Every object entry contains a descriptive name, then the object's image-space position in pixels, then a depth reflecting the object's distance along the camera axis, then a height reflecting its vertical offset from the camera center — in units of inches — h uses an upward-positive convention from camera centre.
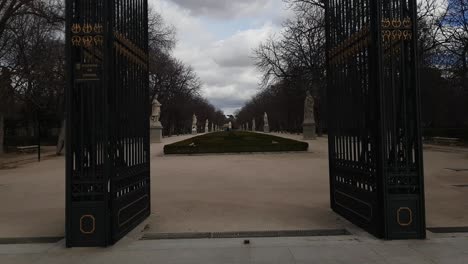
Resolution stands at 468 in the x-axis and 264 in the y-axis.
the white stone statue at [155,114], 1883.2 +89.2
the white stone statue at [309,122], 1947.1 +47.3
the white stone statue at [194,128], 3731.3 +58.5
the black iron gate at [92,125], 278.8 +6.9
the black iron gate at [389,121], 283.4 +6.8
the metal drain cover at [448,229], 307.6 -64.2
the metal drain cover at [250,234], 303.0 -64.0
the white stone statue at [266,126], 3719.0 +60.5
